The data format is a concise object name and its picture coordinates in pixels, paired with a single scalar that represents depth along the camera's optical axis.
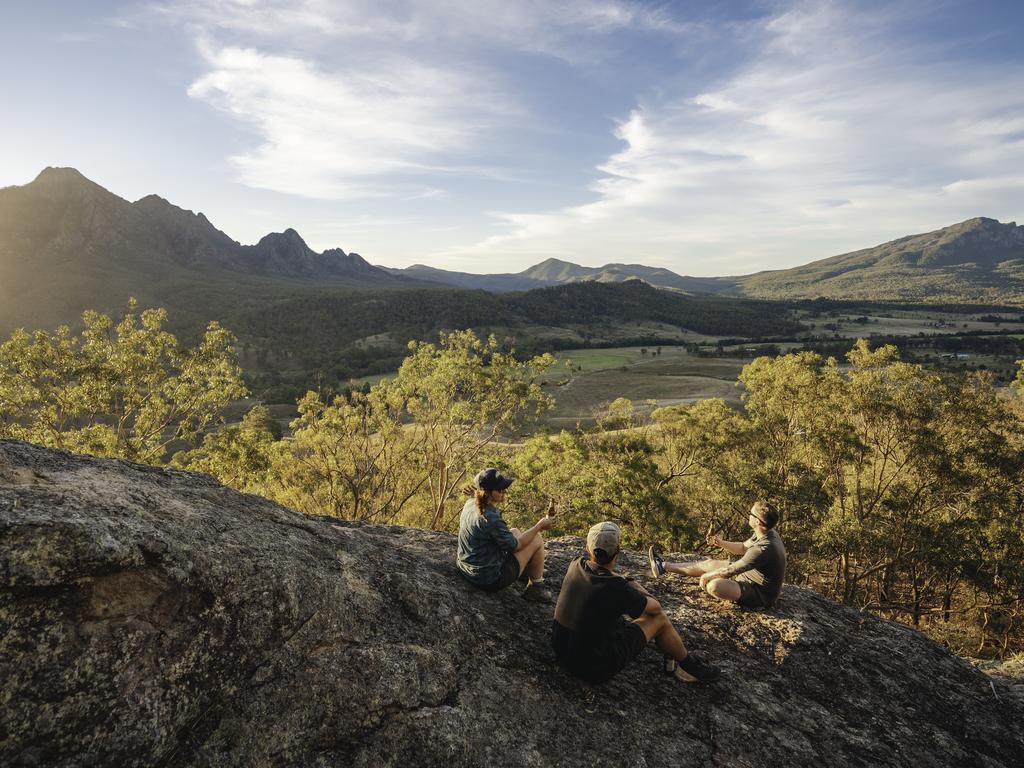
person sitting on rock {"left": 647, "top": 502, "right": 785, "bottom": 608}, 7.88
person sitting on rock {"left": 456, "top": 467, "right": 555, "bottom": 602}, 7.09
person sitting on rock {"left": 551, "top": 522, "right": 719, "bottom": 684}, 5.78
